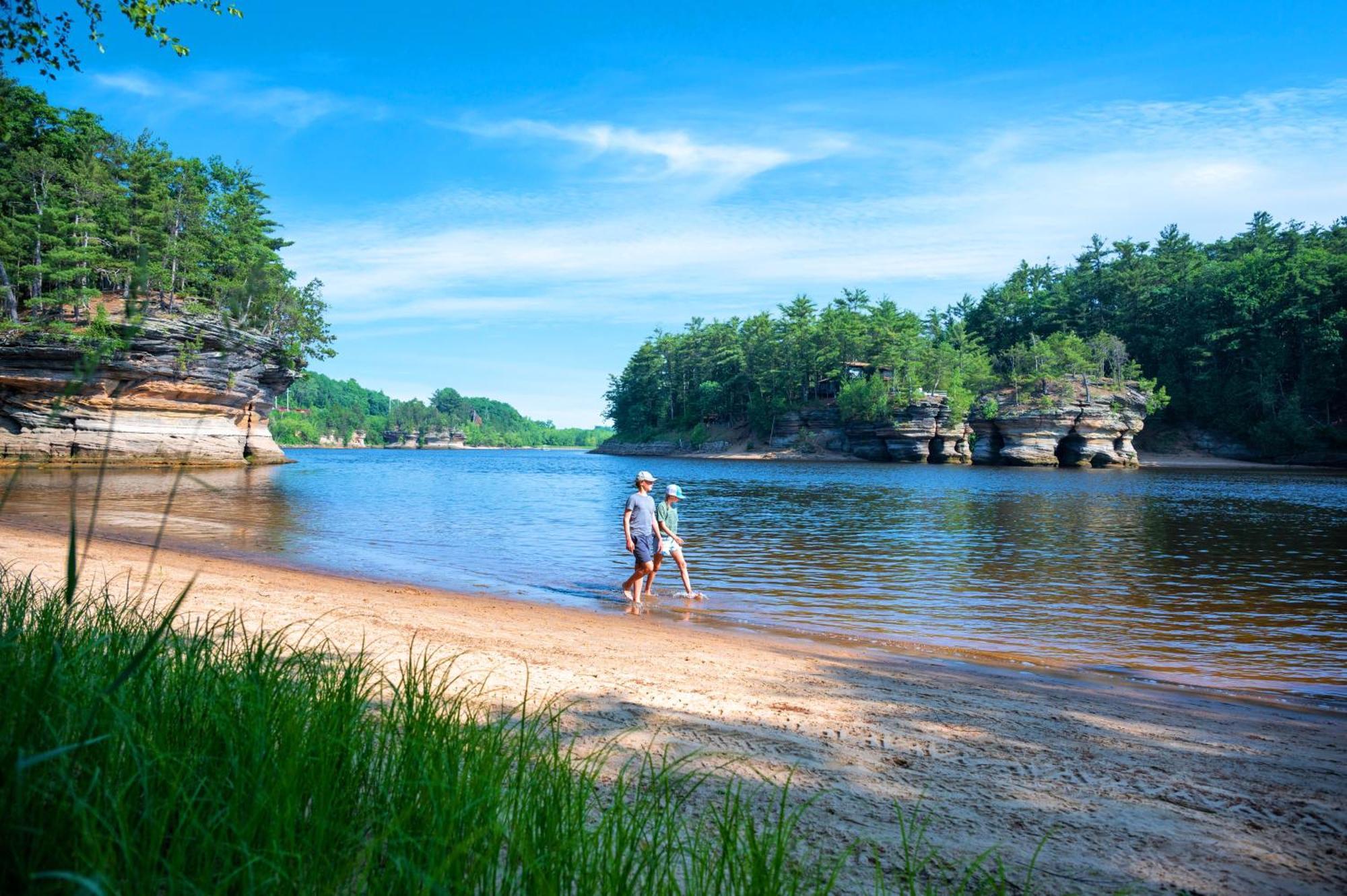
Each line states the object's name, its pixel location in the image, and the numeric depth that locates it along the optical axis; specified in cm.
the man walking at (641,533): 1182
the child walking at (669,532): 1215
